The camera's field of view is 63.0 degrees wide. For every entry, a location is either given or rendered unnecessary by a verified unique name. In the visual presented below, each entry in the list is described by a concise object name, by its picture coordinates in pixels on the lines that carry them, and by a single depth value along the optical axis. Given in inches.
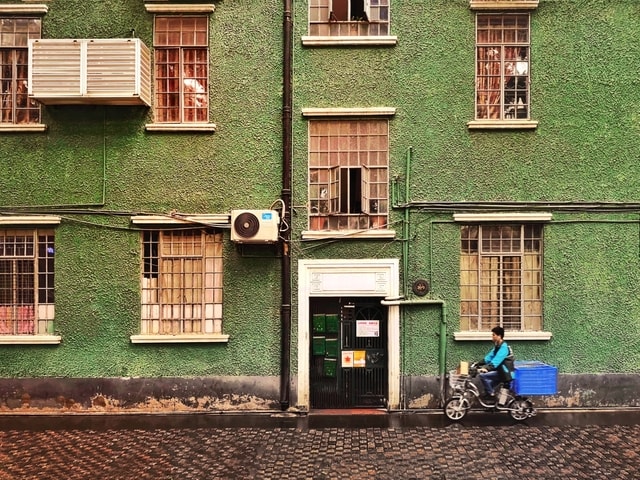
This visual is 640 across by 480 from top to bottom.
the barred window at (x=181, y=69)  436.1
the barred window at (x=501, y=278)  432.5
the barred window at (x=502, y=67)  433.4
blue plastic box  399.5
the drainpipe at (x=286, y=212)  424.2
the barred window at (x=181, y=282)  432.5
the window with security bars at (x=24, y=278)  432.8
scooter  396.2
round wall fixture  424.8
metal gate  430.9
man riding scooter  394.3
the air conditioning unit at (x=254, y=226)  405.7
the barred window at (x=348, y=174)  434.0
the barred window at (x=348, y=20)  435.2
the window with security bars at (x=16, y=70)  437.1
